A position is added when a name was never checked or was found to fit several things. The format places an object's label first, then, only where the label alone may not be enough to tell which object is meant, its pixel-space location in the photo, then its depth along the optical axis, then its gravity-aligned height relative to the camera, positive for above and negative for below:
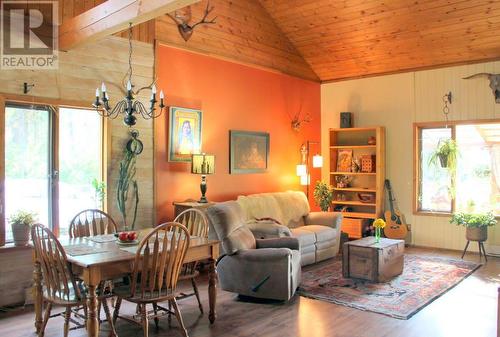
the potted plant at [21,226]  4.29 -0.51
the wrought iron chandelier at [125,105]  4.92 +0.74
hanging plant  6.85 +0.26
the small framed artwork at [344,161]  7.87 +0.19
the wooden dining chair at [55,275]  3.12 -0.73
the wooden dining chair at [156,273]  3.18 -0.74
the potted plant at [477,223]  6.07 -0.71
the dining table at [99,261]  3.02 -0.64
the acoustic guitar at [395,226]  7.25 -0.88
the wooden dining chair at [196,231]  4.01 -0.56
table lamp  5.60 +0.08
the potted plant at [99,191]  4.91 -0.21
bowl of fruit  3.60 -0.53
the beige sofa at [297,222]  5.31 -0.67
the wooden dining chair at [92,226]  4.19 -0.51
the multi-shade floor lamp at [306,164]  7.53 +0.13
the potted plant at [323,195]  7.26 -0.38
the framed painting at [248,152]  6.48 +0.30
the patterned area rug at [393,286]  4.29 -1.25
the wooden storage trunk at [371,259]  4.87 -0.97
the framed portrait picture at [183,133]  5.65 +0.50
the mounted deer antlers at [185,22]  5.64 +1.90
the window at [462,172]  6.72 -0.01
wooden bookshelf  7.45 -0.13
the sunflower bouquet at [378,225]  5.09 -0.60
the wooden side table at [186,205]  5.36 -0.40
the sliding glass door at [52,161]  4.45 +0.12
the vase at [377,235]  5.16 -0.73
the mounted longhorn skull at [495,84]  6.44 +1.25
